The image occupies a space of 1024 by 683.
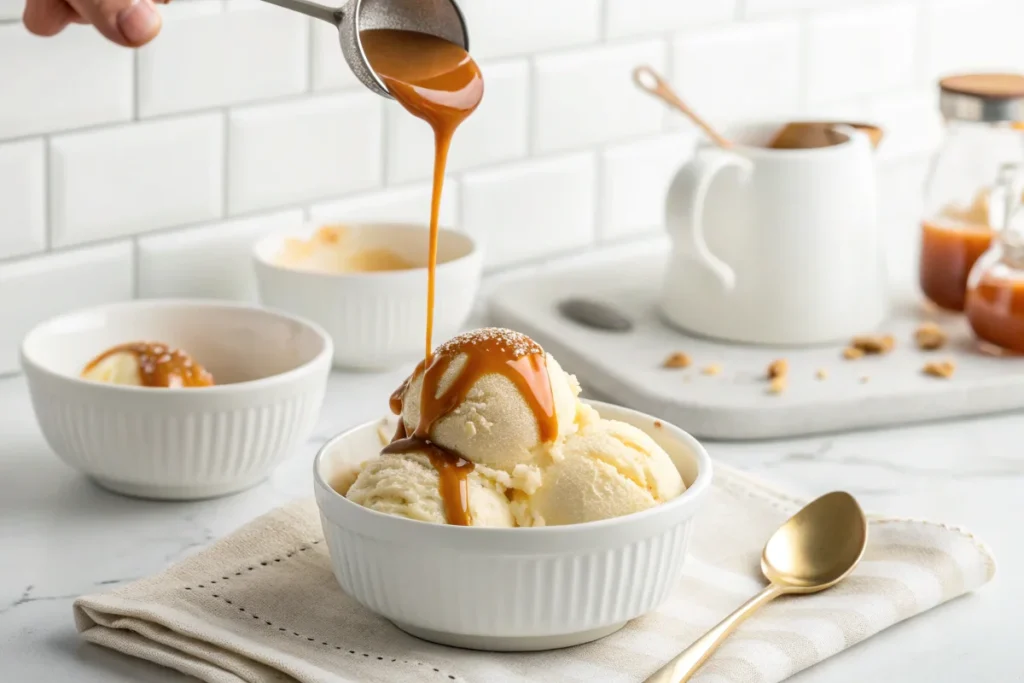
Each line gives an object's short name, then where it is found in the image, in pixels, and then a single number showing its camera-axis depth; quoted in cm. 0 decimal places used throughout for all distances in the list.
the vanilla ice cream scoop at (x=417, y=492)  95
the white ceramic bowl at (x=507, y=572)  93
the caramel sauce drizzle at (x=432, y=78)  102
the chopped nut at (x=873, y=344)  123
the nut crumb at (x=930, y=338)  124
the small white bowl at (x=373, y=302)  117
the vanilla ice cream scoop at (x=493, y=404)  97
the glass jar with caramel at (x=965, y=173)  127
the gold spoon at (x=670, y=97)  124
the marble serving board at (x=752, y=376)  116
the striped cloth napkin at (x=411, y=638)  94
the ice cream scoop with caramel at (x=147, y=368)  106
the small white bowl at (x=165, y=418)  103
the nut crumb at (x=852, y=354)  122
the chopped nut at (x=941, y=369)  120
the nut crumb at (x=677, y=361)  121
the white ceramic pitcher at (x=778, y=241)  122
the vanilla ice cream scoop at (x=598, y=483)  96
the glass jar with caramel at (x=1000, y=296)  121
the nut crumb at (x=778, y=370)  119
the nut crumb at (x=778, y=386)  117
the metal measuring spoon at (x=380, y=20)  100
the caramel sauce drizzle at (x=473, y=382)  97
